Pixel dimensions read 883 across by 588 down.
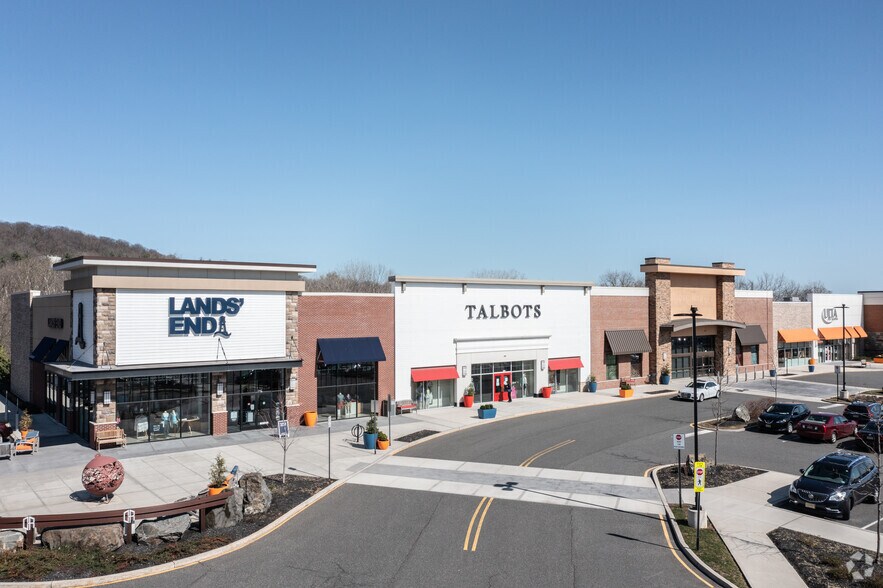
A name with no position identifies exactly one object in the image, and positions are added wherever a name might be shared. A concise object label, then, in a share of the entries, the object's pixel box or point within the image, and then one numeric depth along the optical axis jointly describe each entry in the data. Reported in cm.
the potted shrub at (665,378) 5584
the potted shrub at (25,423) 3206
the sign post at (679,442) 2219
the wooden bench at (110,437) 3117
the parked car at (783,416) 3606
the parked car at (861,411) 3619
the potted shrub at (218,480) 2203
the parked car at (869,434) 3128
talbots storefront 4341
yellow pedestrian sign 1934
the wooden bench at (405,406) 4225
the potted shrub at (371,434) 3141
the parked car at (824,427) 3359
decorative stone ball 2259
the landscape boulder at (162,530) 1870
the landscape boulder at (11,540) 1761
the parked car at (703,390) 4822
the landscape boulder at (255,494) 2134
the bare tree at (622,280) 17062
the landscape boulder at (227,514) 2011
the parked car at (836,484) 2173
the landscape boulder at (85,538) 1805
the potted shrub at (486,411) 4034
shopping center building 3256
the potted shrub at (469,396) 4500
